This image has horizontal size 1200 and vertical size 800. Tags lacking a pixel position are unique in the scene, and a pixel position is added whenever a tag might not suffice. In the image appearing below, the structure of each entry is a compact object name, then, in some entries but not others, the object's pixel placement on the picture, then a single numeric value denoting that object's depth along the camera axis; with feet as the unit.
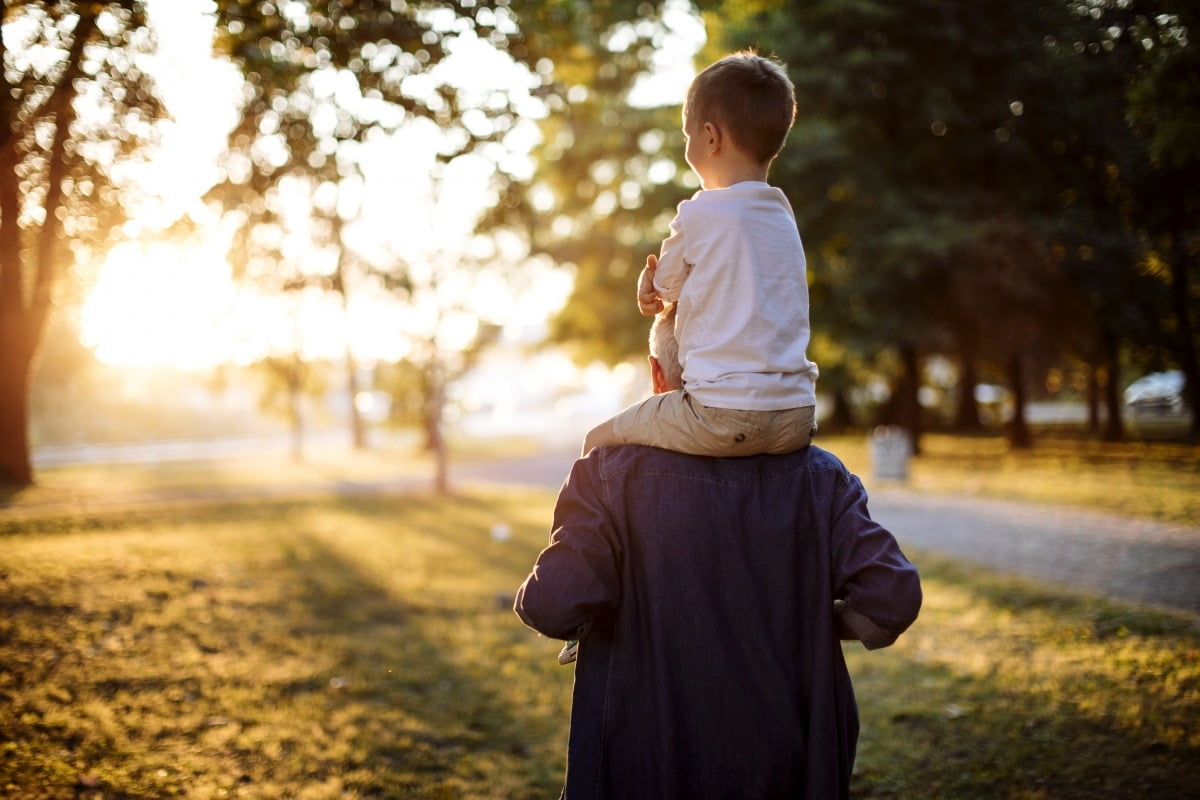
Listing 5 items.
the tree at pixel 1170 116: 19.65
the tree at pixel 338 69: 20.72
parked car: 132.89
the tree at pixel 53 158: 25.81
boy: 6.96
